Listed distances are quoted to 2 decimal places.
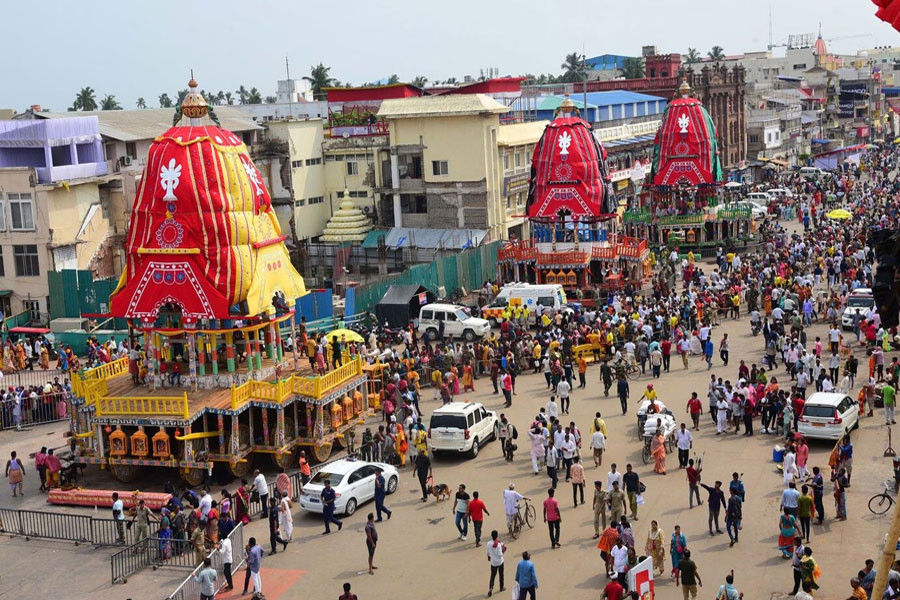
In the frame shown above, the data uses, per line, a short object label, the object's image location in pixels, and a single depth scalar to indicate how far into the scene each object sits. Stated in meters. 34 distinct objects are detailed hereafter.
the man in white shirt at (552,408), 29.29
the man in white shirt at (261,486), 25.50
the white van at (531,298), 43.56
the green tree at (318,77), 95.00
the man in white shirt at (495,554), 20.42
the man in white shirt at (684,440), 26.42
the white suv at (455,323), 41.59
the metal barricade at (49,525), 24.84
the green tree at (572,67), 138.25
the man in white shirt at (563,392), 31.89
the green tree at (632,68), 135.25
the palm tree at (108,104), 115.75
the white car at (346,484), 25.00
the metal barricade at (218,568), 20.92
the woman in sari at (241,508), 24.98
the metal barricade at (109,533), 24.48
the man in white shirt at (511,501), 22.83
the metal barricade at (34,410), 34.47
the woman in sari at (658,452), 26.45
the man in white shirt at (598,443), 26.92
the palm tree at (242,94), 133.85
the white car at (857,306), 39.06
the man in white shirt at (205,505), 23.92
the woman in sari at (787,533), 21.05
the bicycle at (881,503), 23.25
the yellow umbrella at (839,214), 58.56
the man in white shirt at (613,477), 23.15
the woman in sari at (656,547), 20.66
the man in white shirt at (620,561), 19.58
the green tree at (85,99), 107.62
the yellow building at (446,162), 57.84
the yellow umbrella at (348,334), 36.09
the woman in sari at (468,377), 35.28
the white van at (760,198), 73.29
